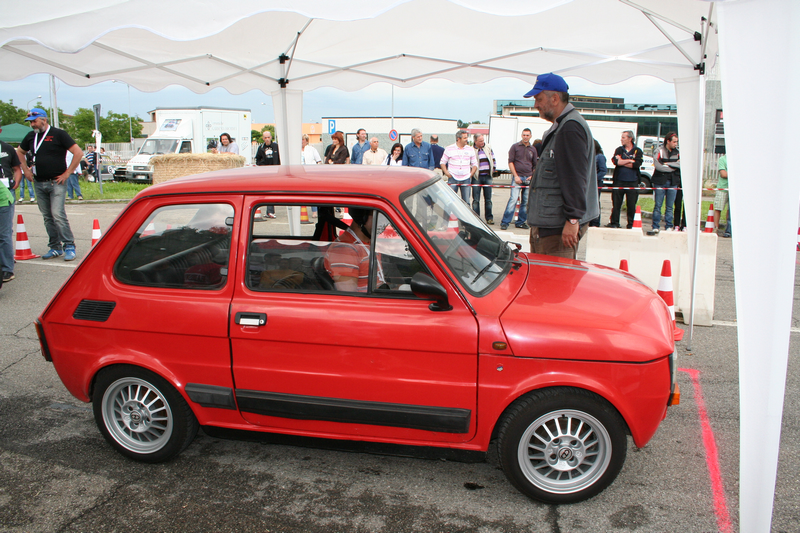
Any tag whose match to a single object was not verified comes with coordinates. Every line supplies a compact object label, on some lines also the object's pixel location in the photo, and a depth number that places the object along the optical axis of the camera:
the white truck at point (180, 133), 23.56
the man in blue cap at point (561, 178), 3.97
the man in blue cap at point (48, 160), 7.45
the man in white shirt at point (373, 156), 11.99
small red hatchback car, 2.58
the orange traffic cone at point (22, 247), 8.21
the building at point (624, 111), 55.69
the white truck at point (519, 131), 26.66
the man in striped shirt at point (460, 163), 11.12
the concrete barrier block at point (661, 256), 5.54
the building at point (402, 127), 34.69
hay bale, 11.90
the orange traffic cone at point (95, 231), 7.48
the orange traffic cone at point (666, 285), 4.64
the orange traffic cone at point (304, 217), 11.32
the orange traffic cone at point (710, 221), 10.75
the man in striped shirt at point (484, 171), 11.77
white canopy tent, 2.12
